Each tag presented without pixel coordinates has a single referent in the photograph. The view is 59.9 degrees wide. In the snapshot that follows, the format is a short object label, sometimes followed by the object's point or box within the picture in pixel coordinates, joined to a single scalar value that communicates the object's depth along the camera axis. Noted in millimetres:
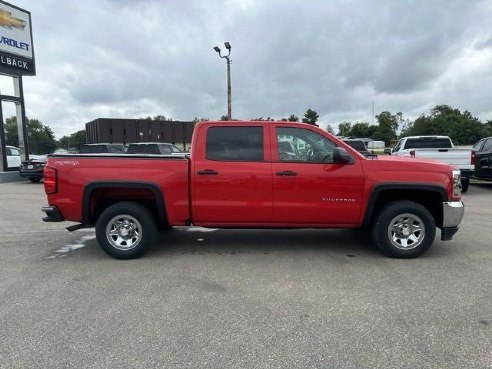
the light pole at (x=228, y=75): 22656
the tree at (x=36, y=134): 74562
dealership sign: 18859
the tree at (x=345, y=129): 126212
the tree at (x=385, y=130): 113312
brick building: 67750
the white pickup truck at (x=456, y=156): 12487
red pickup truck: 5680
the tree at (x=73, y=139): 110175
